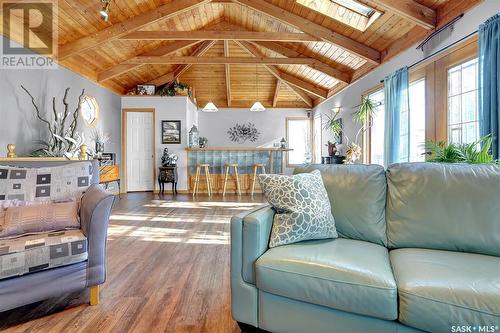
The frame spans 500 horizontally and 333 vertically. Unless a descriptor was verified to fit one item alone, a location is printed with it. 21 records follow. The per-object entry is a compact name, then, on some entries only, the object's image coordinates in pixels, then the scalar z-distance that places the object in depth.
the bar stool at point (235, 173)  6.64
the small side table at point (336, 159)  5.58
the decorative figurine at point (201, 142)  8.10
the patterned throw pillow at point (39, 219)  1.70
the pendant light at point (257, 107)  6.98
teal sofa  1.06
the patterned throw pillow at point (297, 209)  1.50
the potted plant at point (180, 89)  7.40
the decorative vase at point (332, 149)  6.33
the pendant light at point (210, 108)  7.03
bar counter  6.95
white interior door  7.36
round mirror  5.57
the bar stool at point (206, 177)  6.66
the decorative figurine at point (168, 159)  6.84
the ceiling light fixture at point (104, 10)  3.36
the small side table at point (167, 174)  6.78
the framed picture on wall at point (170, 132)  7.26
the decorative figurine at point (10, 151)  3.43
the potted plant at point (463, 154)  2.02
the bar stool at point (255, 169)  6.72
